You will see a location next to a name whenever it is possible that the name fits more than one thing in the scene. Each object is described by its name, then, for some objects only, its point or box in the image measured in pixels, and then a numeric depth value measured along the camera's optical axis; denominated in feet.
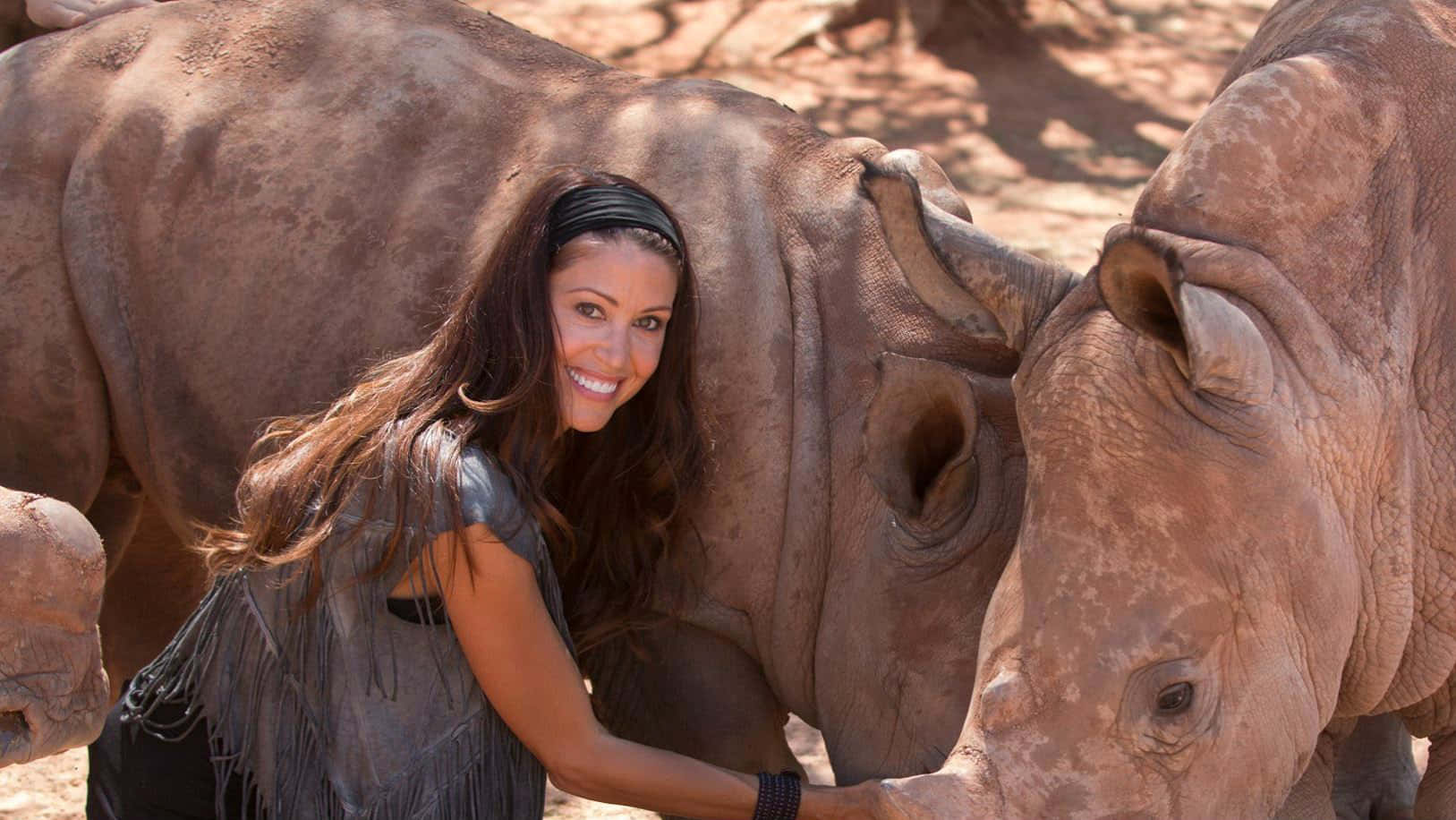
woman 10.73
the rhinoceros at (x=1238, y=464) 9.97
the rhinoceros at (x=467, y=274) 11.93
